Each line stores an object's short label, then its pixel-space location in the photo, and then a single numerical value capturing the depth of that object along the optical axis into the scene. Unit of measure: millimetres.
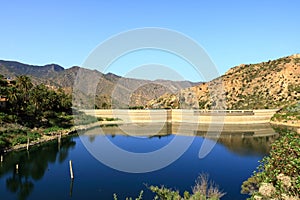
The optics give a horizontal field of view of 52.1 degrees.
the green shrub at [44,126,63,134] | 48575
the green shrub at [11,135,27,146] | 39312
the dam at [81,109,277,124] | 67438
